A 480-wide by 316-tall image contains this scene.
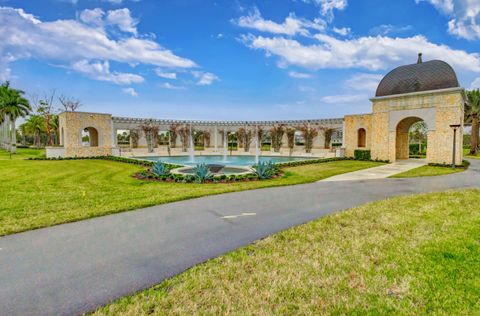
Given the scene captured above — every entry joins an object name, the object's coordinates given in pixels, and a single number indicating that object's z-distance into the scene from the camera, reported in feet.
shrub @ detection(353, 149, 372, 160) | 76.38
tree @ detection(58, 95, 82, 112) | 138.31
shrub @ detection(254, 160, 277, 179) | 41.09
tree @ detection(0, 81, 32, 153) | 122.93
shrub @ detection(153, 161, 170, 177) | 40.83
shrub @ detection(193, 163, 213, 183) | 37.65
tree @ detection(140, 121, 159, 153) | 118.73
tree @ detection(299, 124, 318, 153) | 116.37
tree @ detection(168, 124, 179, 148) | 127.44
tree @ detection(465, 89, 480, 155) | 97.35
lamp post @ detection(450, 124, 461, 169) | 53.06
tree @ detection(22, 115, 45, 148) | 169.97
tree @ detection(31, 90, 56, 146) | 146.12
